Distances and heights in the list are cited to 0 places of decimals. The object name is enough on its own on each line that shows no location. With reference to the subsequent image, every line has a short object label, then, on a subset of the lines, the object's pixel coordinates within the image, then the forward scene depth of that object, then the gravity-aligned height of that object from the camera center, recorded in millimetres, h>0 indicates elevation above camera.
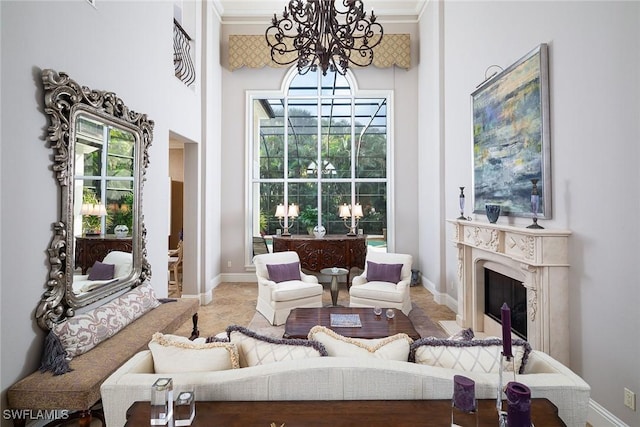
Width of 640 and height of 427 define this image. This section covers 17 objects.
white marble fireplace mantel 2547 -505
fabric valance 6031 +2968
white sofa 1384 -730
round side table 4520 -966
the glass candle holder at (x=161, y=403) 1162 -672
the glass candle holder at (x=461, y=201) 4133 +141
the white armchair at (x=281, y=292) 4152 -1013
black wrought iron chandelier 2662 +1514
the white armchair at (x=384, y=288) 4145 -976
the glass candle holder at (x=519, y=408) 1049 -629
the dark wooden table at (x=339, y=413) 1235 -791
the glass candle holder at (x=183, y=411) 1197 -718
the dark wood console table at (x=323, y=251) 5742 -667
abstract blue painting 2748 +727
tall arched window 6465 +1085
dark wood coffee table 3002 -1092
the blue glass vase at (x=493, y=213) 3305 -9
